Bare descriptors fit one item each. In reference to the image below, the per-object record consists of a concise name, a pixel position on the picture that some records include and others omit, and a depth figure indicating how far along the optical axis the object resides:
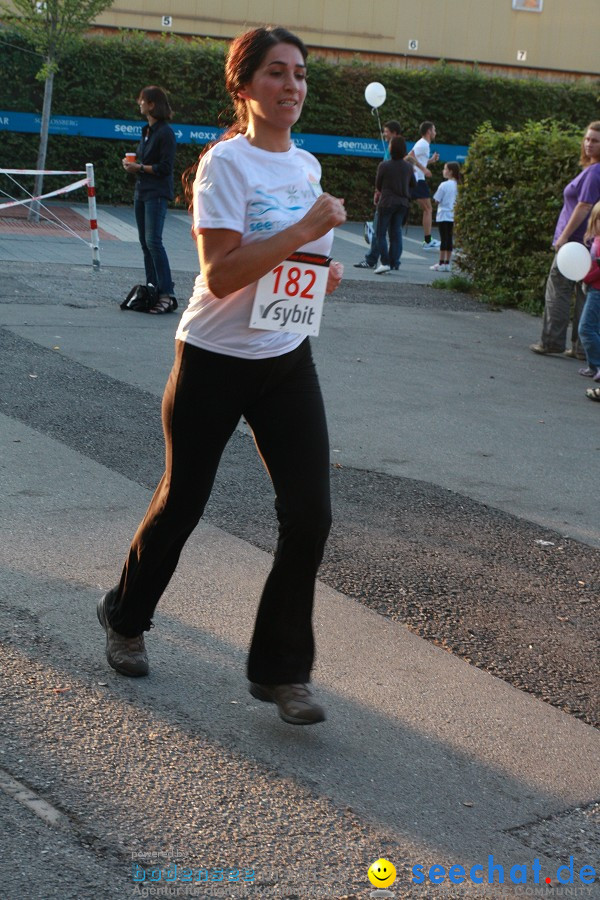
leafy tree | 20.17
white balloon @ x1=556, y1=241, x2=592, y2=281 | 10.09
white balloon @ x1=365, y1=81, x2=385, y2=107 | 23.48
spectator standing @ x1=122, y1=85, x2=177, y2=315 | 11.58
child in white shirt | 19.19
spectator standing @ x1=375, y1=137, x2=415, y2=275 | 17.22
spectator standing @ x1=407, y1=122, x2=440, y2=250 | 22.34
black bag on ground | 11.68
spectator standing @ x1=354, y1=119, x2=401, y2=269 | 17.89
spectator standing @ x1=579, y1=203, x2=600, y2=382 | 9.98
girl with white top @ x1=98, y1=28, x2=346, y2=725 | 3.49
